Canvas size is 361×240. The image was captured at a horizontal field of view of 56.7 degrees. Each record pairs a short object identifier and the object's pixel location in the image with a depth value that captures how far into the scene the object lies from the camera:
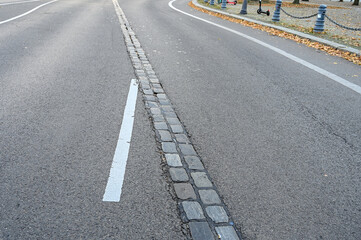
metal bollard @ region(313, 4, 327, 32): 13.32
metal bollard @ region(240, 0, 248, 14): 20.30
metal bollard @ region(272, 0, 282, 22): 16.98
